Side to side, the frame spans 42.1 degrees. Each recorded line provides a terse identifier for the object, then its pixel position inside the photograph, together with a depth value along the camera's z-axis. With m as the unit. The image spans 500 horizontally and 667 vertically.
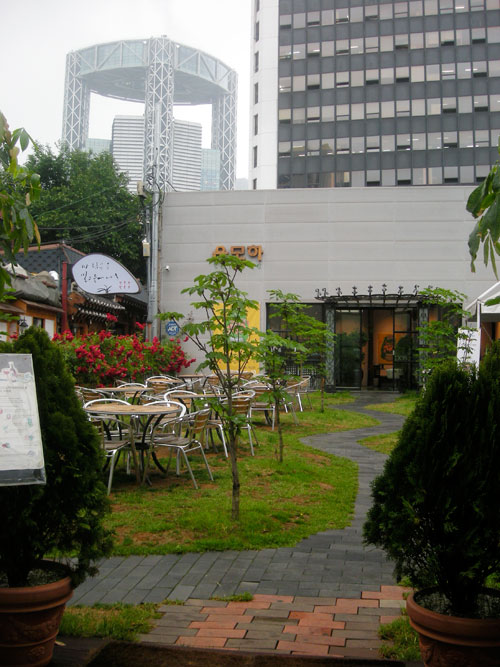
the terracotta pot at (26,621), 2.68
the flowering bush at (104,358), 13.64
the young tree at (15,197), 2.56
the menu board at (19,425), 2.60
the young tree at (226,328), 5.48
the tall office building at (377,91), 48.47
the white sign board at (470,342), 11.79
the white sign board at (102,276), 19.03
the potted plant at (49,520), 2.70
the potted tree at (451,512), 2.55
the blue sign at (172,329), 25.69
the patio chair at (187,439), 7.18
